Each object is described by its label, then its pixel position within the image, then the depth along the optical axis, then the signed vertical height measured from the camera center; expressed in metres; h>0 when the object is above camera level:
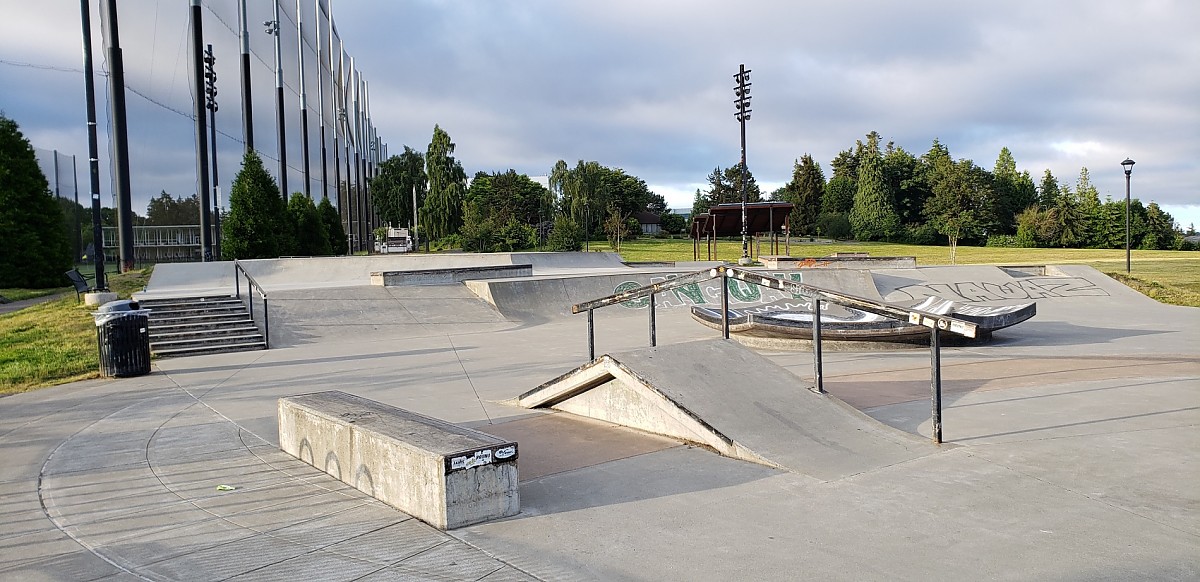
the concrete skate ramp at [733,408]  5.04 -1.19
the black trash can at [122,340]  9.54 -0.97
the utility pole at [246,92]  29.11 +6.43
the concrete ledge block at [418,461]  3.84 -1.12
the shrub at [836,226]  64.94 +1.81
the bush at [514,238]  46.81 +0.99
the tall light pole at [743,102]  29.41 +5.67
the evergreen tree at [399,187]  77.81 +7.05
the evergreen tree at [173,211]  27.00 +1.81
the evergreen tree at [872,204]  63.84 +3.56
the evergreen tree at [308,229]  29.08 +1.14
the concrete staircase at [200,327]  11.94 -1.10
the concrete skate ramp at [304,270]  19.52 -0.35
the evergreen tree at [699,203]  85.19 +5.36
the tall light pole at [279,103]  32.81 +6.95
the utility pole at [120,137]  20.53 +3.57
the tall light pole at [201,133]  23.56 +3.91
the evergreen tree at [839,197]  69.94 +4.58
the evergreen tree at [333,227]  34.94 +1.44
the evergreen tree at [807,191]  71.94 +5.43
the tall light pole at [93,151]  15.88 +2.88
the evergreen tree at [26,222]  21.38 +1.19
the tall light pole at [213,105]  25.35 +5.54
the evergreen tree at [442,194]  57.97 +4.66
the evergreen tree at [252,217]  24.19 +1.34
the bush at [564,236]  42.00 +0.92
